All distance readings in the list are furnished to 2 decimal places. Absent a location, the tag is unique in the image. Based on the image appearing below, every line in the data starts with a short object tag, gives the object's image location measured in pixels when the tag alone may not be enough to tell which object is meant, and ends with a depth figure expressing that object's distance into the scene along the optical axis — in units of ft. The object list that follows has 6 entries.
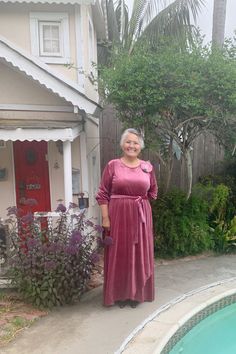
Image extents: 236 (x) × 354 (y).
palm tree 37.96
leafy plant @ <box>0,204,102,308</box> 13.94
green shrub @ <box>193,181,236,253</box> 21.76
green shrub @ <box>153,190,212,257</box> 20.63
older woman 13.44
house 17.58
